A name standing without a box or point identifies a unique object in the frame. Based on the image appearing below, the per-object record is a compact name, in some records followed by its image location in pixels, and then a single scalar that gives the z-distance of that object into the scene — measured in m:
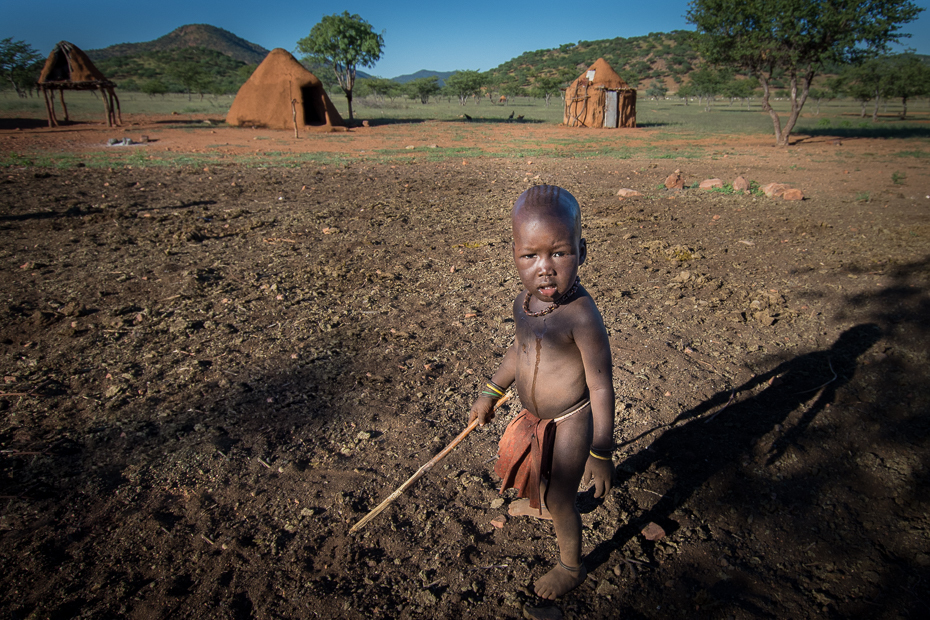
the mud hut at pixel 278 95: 21.09
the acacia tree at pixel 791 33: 14.85
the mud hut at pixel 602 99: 26.23
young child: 1.56
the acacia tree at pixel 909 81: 32.97
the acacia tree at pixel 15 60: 33.66
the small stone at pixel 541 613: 1.68
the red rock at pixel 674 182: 8.84
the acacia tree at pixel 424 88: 60.88
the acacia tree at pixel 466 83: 57.88
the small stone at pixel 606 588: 1.78
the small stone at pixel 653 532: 2.00
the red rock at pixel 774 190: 8.08
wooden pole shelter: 20.67
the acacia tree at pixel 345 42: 28.11
